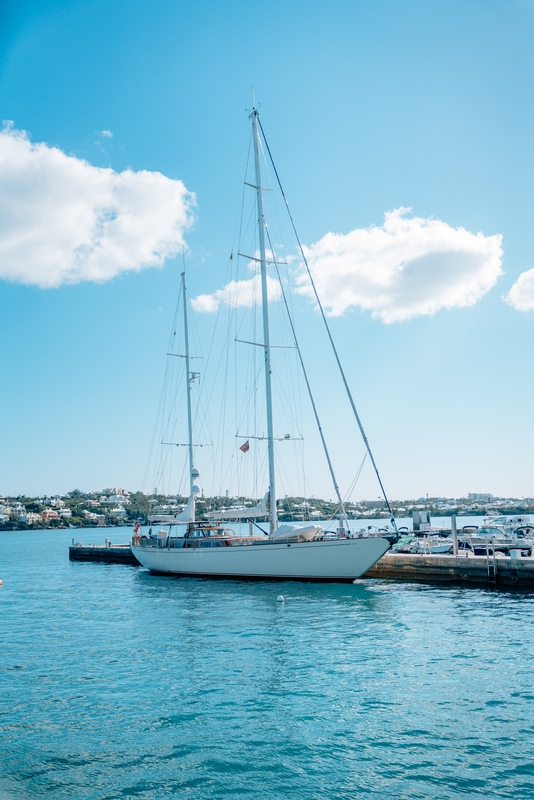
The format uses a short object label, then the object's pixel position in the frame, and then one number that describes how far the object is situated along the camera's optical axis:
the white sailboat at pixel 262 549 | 29.22
